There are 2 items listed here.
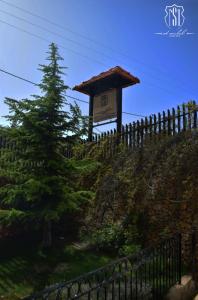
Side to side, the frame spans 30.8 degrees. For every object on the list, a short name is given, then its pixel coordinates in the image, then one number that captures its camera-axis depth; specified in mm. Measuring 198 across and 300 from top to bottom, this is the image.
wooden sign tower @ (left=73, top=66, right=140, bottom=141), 12805
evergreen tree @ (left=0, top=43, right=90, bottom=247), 8281
